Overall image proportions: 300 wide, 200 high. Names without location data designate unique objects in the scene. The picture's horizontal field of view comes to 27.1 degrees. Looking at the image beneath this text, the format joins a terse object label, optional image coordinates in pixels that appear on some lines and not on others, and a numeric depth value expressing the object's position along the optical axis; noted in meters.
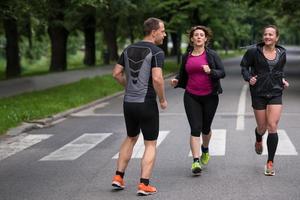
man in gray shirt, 6.43
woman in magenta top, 7.42
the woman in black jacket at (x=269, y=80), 7.50
